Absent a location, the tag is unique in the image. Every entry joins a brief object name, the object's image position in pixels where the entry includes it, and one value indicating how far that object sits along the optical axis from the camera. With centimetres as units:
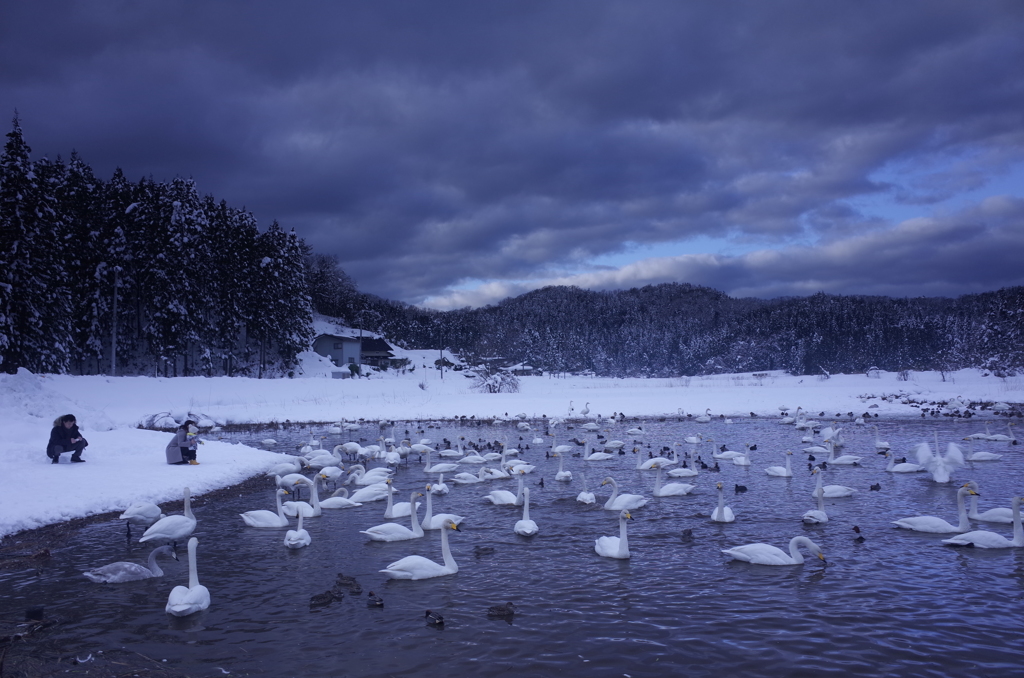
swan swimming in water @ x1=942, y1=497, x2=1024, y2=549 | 1102
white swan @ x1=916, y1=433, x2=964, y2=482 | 1720
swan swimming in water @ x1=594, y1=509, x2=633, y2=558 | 1088
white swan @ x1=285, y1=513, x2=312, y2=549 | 1179
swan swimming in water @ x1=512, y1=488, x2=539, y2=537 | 1243
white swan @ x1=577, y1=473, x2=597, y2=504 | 1532
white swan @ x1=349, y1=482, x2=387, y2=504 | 1617
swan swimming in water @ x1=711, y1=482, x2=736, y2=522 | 1324
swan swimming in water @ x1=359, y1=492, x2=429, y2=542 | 1232
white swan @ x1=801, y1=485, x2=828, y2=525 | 1302
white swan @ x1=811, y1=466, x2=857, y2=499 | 1578
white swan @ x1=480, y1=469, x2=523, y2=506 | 1539
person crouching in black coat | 1711
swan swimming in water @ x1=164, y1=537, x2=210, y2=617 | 847
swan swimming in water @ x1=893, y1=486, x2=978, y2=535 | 1202
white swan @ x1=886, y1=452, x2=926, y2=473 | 1884
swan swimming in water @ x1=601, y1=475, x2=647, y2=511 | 1441
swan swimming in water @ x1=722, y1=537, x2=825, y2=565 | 1034
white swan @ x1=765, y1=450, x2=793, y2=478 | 1864
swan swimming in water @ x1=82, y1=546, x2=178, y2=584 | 976
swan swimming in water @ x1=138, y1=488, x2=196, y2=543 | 1163
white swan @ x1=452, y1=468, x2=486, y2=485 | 1900
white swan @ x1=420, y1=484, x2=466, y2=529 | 1292
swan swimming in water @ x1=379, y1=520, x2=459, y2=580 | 1004
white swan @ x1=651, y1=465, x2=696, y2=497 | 1606
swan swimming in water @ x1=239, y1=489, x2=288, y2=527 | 1342
